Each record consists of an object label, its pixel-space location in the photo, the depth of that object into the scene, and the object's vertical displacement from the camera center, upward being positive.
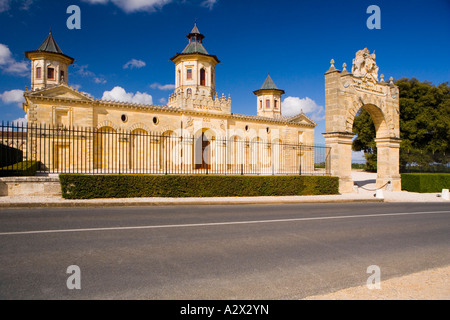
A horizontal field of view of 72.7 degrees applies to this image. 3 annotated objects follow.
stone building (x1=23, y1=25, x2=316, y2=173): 26.44 +5.27
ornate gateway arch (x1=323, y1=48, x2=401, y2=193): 17.75 +3.31
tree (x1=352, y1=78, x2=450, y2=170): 32.12 +5.22
